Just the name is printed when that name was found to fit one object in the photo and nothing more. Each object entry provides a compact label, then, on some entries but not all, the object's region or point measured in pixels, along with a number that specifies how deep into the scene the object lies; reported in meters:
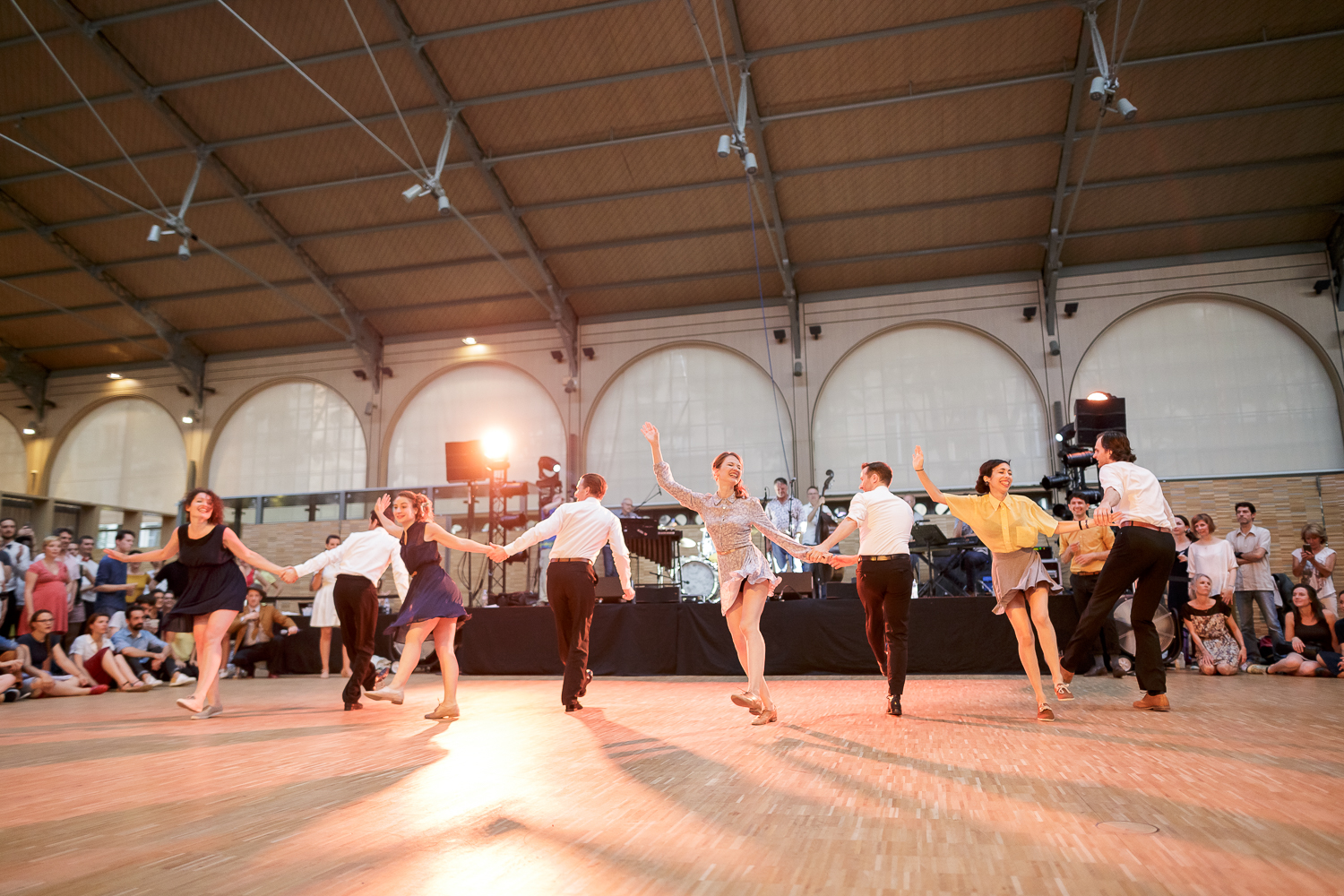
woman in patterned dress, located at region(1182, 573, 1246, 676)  7.47
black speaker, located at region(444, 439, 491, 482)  11.76
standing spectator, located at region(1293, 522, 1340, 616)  8.24
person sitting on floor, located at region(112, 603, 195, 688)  8.76
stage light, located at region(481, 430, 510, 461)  16.44
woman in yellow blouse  4.77
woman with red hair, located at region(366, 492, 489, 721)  4.89
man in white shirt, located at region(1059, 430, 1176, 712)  4.60
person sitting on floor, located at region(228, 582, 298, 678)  10.30
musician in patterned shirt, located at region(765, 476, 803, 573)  11.64
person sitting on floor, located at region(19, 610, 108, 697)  7.52
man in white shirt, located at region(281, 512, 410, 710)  5.60
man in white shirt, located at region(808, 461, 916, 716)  4.87
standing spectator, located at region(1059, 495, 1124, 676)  6.55
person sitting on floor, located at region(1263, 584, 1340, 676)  7.16
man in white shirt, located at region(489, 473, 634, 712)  5.21
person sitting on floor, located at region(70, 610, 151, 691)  8.29
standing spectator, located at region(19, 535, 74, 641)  8.15
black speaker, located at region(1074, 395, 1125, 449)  10.63
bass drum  11.30
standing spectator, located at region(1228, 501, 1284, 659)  8.46
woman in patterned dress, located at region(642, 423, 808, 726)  4.55
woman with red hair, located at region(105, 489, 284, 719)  5.17
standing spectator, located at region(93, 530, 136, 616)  9.16
